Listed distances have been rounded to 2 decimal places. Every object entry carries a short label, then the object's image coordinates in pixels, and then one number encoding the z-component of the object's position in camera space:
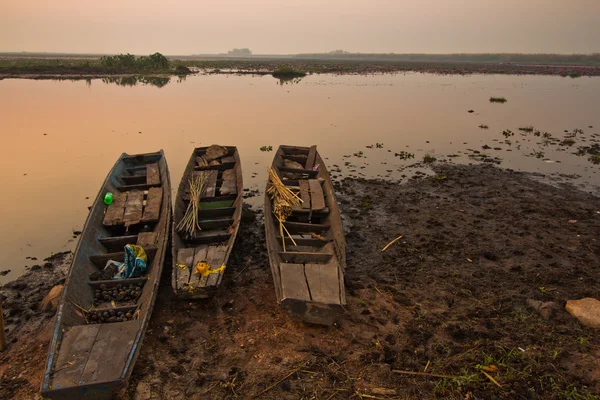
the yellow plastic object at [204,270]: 5.97
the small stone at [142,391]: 4.45
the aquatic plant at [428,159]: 14.52
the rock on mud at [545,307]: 5.72
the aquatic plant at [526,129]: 19.12
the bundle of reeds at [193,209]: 7.45
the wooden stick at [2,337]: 4.99
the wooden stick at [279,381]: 4.49
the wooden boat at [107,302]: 4.09
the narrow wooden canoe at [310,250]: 5.25
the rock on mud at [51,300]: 5.99
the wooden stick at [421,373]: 4.68
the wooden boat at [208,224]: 5.87
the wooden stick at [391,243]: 8.18
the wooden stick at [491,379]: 4.54
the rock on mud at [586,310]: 5.50
